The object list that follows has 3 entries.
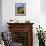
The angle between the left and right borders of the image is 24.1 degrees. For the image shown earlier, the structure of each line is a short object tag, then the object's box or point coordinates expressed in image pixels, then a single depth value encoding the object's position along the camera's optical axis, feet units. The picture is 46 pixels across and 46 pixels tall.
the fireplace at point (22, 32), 14.29
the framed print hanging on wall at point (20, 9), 14.70
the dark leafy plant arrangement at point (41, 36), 14.29
